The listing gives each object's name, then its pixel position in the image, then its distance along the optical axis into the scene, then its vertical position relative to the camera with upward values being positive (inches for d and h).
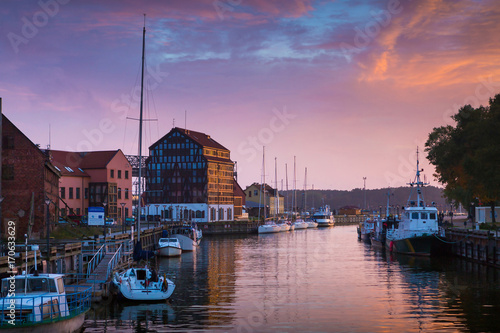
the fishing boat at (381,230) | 3447.3 -171.4
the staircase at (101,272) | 1602.6 -193.1
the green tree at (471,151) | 2436.0 +259.2
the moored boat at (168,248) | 3006.9 -222.4
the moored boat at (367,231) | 4268.2 -206.1
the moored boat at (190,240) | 3417.8 -212.9
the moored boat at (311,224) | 7416.8 -254.1
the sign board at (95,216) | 2066.9 -35.5
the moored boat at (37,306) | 1002.7 -181.4
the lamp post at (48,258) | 1541.6 -141.0
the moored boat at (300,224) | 6877.0 -239.9
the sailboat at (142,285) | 1533.0 -213.8
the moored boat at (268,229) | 5718.5 -238.9
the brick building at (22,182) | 2316.7 +101.0
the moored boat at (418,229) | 2790.4 -124.7
